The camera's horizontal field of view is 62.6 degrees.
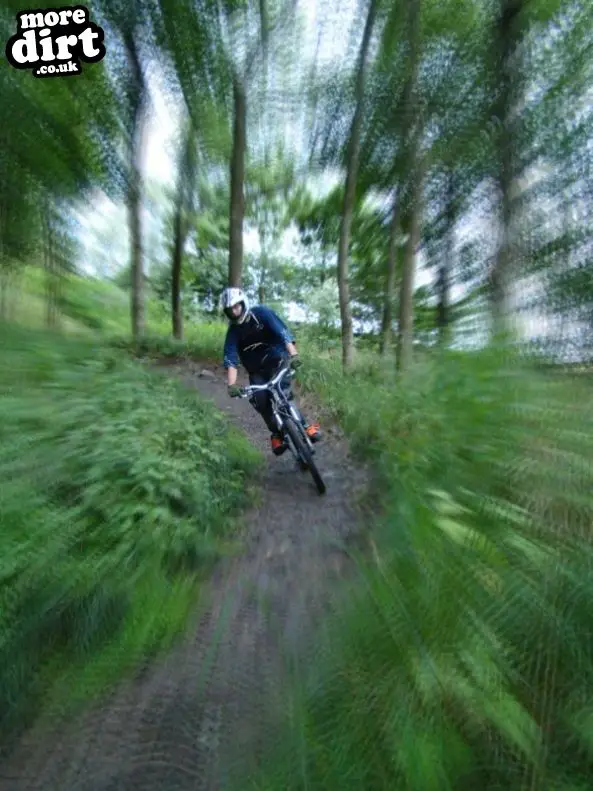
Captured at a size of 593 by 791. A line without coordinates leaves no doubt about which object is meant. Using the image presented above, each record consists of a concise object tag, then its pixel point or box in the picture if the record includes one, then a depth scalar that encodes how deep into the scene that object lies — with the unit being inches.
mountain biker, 178.7
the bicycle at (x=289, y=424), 181.9
